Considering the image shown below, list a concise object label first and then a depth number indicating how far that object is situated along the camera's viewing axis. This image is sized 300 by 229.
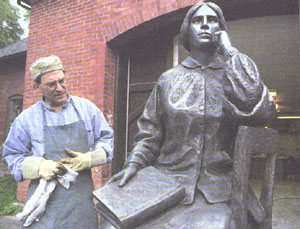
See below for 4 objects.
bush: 5.80
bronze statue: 1.51
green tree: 15.25
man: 2.04
